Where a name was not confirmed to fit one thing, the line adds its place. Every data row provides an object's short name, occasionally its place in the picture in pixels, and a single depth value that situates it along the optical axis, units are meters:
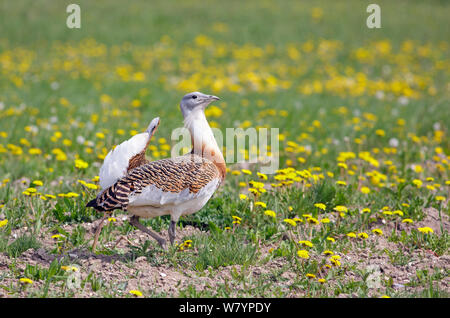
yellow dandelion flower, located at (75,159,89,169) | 10.34
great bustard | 8.13
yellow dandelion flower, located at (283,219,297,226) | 8.54
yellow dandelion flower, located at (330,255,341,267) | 7.87
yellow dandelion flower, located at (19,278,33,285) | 7.23
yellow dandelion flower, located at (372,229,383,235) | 8.79
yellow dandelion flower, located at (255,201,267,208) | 9.26
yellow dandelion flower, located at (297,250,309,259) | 7.87
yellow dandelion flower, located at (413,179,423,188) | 10.74
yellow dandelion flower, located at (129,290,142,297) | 7.10
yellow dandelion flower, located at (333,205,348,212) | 9.19
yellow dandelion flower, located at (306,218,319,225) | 8.62
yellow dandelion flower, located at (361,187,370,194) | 10.64
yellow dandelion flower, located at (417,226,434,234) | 8.81
